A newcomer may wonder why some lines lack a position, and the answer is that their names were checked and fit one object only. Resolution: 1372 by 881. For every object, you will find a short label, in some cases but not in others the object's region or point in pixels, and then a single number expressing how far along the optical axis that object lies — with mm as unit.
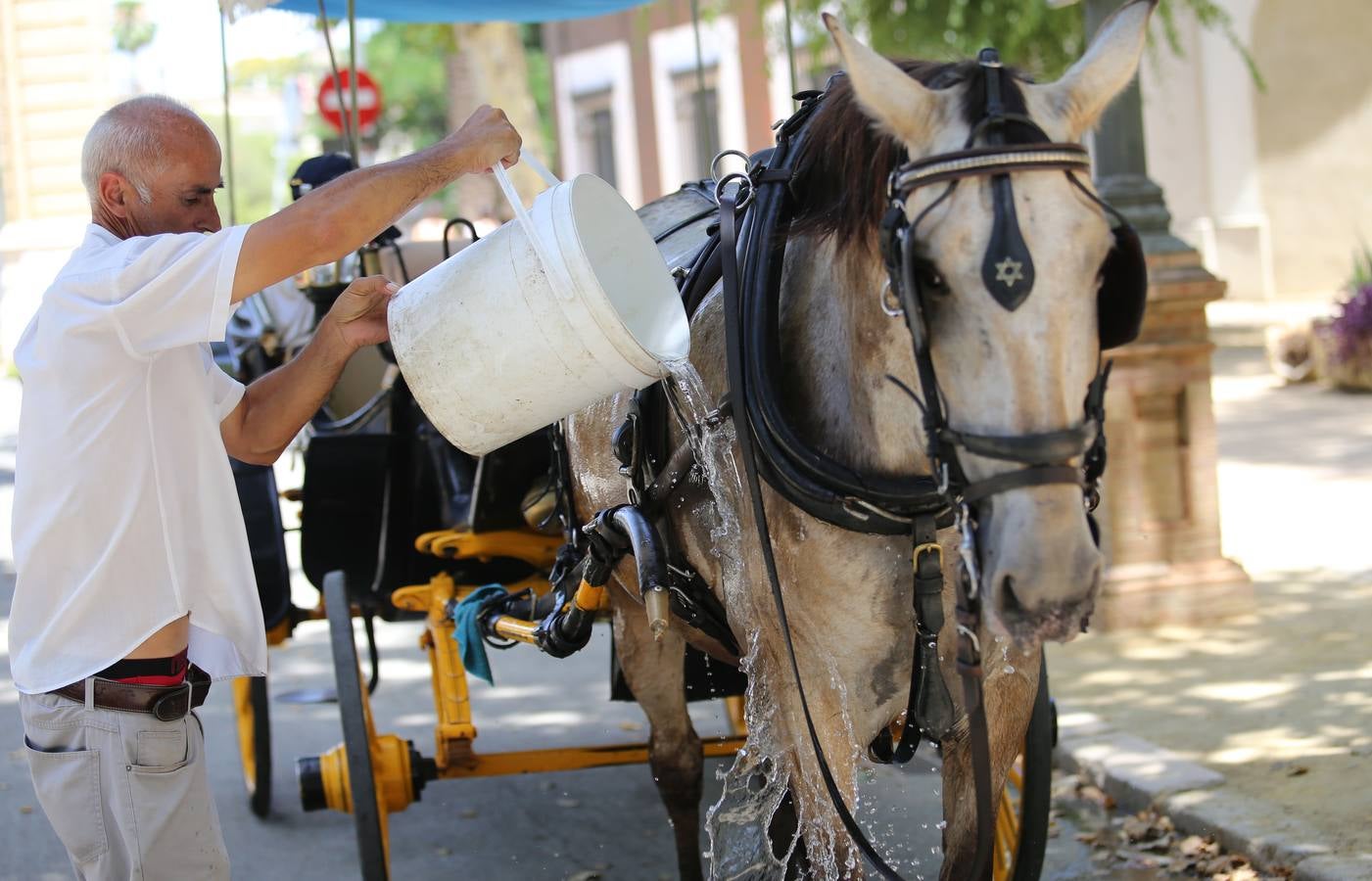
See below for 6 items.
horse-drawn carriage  1986
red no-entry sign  14242
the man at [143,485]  2307
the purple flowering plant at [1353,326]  11195
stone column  6059
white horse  1967
